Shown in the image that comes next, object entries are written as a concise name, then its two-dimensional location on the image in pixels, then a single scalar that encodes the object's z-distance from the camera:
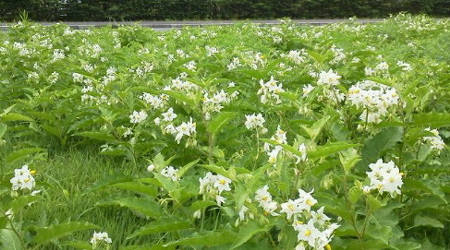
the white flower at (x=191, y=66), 4.68
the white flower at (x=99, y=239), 2.24
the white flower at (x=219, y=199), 2.01
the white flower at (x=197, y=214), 2.11
